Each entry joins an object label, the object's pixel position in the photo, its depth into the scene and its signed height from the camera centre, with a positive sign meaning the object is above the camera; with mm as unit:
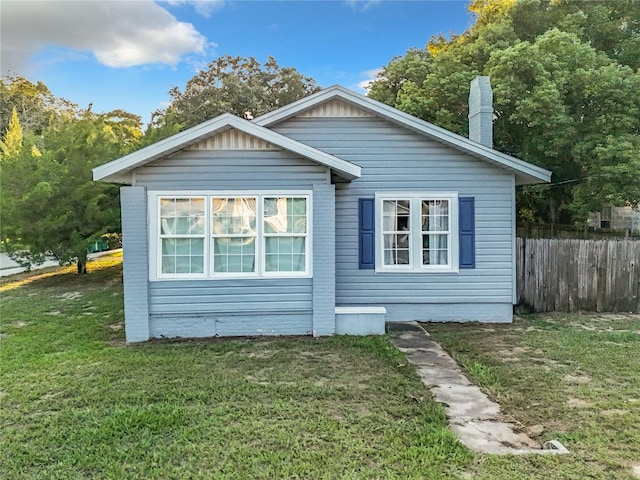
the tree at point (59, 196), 11805 +1122
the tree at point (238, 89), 26641 +9319
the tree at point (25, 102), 37562 +12031
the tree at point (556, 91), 12320 +4292
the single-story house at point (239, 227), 6863 +119
